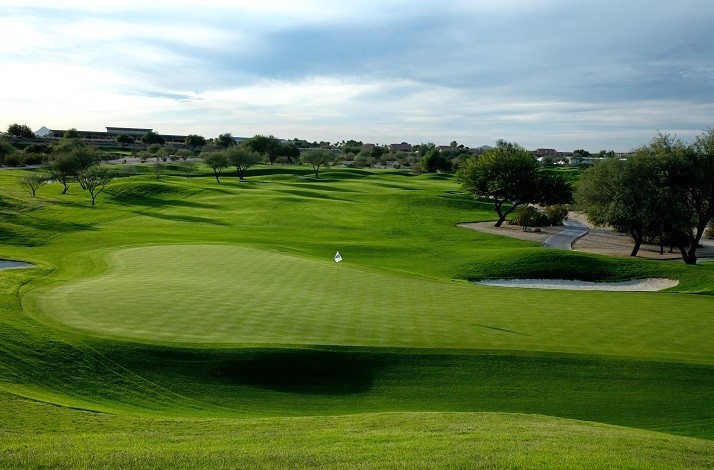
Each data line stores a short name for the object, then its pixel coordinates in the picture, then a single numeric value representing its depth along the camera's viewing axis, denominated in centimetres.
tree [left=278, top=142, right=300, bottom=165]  16912
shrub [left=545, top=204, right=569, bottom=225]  7404
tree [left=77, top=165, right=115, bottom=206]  7575
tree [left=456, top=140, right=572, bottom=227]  6694
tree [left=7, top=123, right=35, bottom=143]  18142
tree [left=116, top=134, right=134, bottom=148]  19712
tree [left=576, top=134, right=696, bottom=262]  4509
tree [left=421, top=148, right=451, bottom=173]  14712
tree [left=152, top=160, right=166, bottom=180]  11194
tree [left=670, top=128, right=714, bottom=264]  4547
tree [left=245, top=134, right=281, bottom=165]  15762
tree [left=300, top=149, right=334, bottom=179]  12375
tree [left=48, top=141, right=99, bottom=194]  8694
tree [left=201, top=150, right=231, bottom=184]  10619
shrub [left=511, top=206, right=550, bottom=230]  6881
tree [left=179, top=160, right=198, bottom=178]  12199
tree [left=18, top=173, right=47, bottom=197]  7623
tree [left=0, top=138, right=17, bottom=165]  12215
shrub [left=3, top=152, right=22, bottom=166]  12162
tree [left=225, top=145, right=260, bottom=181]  11125
